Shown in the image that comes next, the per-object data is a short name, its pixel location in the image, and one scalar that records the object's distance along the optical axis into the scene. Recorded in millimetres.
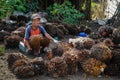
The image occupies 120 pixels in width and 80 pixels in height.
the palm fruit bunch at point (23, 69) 3785
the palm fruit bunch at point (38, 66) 3862
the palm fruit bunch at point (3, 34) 5107
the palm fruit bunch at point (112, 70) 3941
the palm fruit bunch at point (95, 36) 5055
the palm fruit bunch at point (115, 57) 3978
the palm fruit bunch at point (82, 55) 4027
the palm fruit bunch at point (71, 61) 3943
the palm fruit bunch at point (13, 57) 4045
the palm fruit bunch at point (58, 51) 4319
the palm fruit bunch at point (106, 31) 5126
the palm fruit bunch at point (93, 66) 3922
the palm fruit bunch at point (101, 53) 3966
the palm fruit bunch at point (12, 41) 4782
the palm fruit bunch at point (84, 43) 4398
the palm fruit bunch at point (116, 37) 4734
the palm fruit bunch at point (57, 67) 3838
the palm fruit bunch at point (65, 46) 4343
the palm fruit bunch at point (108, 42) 4515
